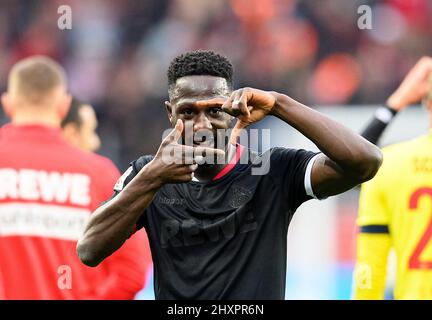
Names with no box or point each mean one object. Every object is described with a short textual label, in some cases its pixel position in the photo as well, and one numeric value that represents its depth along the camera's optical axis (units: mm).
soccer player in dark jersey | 5781
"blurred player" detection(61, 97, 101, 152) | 12305
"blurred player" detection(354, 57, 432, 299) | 8984
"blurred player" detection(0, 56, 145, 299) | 9023
